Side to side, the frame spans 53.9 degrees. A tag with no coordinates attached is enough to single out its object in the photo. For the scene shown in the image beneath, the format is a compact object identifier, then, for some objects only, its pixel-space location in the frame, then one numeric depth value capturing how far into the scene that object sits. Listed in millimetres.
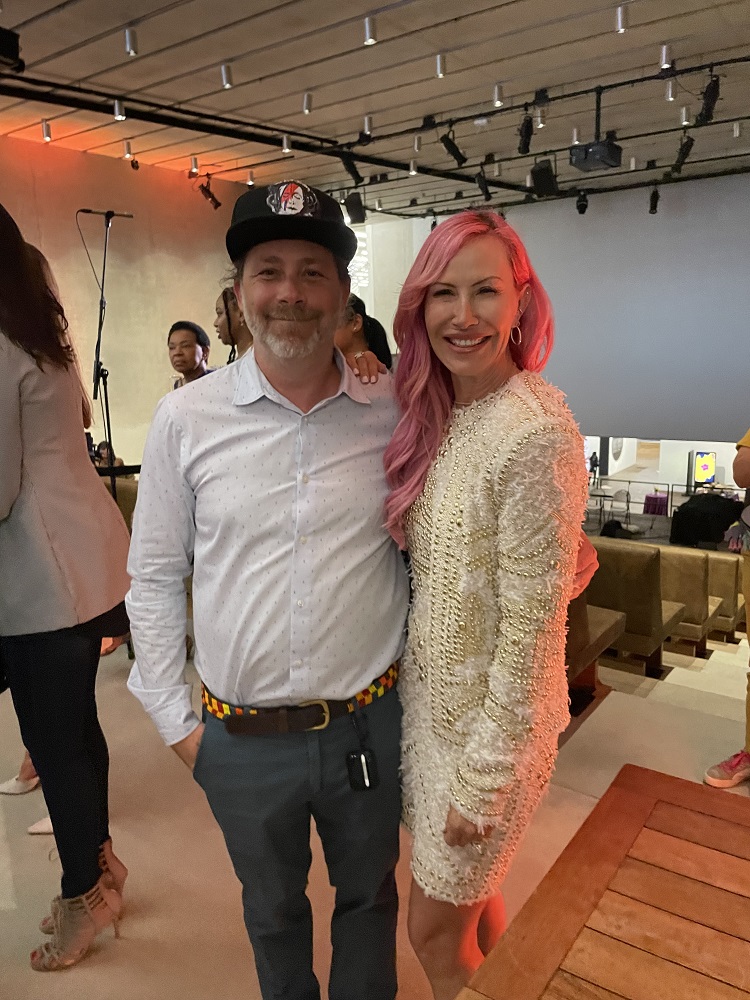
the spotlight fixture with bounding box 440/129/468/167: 6518
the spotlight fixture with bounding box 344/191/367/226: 7941
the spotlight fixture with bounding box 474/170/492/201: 7832
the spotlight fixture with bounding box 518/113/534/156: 5711
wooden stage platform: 1156
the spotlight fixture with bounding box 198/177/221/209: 7762
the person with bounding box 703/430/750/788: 2562
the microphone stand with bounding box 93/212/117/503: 4172
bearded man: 1295
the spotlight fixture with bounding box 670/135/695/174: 6805
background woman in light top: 1579
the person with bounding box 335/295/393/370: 2529
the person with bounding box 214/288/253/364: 2779
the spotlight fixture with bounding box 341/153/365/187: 7340
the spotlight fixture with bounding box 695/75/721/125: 5066
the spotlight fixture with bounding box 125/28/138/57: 4211
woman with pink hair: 1160
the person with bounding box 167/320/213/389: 4020
